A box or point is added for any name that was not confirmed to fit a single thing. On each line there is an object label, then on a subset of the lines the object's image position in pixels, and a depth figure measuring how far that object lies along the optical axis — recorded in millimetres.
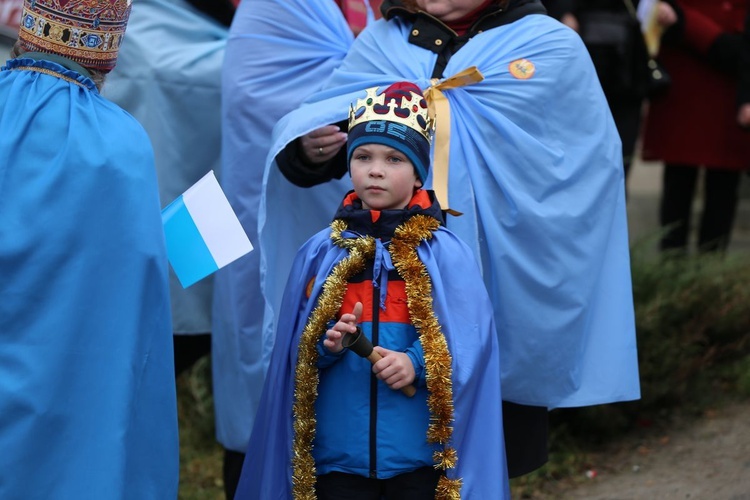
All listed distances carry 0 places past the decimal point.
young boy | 6262
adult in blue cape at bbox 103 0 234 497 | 9055
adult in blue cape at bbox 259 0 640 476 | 7215
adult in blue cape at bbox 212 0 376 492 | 8320
